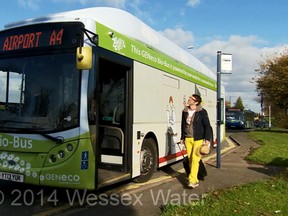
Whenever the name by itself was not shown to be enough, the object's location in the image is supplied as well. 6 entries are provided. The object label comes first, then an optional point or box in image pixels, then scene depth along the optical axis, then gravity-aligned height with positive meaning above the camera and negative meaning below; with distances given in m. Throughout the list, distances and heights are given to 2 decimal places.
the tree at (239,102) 146.38 +8.47
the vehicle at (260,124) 75.17 +0.08
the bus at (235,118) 50.06 +0.76
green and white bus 6.32 +0.38
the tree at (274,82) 36.55 +4.12
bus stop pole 10.63 +0.41
